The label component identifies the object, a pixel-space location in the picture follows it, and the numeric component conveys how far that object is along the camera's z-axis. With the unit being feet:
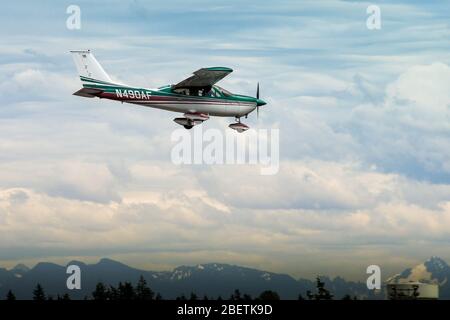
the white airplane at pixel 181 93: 260.01
